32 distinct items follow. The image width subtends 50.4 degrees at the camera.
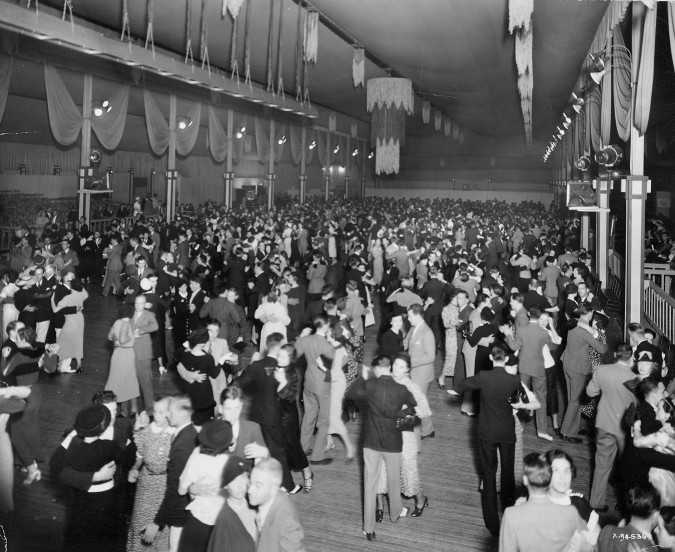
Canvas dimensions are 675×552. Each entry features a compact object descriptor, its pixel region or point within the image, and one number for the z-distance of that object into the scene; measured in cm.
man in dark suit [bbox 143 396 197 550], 407
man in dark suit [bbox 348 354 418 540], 503
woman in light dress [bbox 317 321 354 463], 642
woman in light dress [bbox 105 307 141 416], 682
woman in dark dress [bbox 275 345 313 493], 564
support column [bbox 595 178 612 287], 1327
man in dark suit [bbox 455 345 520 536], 514
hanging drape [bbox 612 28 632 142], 1034
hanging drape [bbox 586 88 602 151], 1472
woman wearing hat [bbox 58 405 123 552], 413
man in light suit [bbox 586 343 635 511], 536
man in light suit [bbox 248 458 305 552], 334
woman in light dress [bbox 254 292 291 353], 771
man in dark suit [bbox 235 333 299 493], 553
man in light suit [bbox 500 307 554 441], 684
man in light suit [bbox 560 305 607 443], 673
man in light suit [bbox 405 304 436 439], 679
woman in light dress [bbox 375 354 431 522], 553
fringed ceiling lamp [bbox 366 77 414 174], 1716
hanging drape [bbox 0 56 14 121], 1234
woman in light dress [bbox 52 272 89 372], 877
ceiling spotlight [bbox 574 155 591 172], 1563
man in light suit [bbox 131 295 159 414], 709
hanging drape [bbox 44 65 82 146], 1455
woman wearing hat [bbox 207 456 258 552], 332
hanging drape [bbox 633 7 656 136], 796
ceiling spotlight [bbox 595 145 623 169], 1183
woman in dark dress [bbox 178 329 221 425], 584
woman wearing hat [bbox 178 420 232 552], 366
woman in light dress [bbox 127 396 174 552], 434
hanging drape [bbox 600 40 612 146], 1306
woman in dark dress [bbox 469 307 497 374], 716
